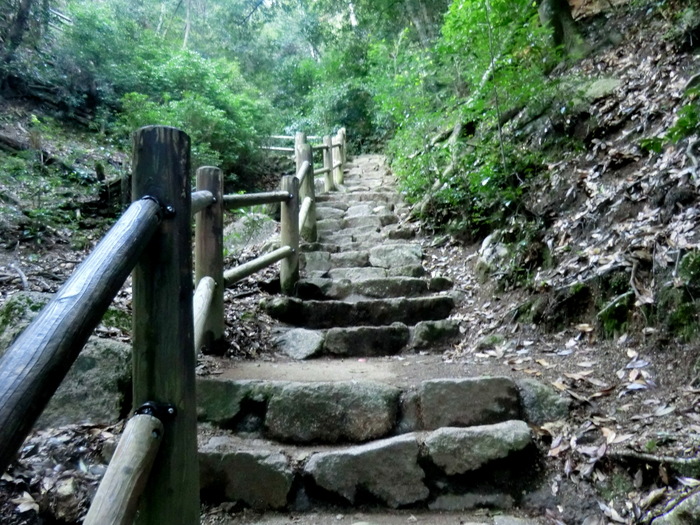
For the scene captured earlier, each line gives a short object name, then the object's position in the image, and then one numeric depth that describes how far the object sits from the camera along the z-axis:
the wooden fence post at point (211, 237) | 2.89
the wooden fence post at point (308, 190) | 5.80
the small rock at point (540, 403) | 2.32
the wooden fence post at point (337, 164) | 9.72
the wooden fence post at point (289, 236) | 4.41
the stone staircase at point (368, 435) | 2.05
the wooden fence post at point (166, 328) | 1.41
